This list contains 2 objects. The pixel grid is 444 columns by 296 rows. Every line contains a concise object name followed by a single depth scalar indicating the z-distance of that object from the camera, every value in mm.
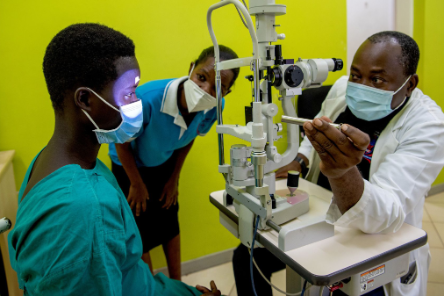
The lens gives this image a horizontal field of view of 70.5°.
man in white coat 812
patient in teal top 626
